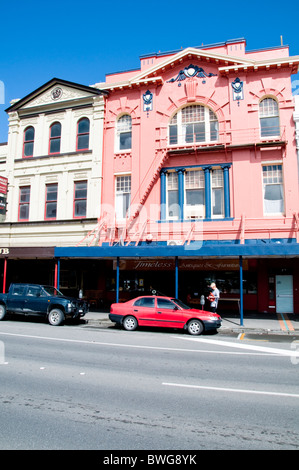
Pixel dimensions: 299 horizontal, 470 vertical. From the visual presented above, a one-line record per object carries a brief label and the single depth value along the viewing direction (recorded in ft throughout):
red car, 38.88
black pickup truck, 44.34
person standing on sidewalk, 46.74
